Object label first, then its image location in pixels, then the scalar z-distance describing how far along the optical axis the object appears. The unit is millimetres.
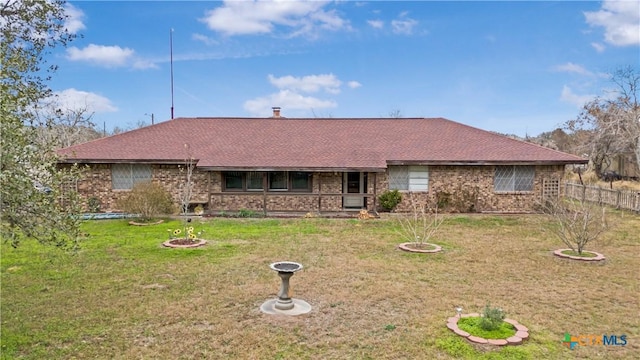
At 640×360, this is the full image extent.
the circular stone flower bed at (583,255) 9911
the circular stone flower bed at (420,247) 10820
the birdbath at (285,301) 6617
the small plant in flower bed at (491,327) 5727
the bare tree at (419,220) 11906
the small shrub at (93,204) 17228
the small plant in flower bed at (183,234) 11633
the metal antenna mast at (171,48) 22953
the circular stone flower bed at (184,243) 11180
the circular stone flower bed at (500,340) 5504
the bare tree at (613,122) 22125
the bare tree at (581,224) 10203
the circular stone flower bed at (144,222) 14703
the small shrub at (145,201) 15163
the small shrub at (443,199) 17594
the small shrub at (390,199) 17344
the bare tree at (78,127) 33944
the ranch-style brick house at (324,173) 17250
